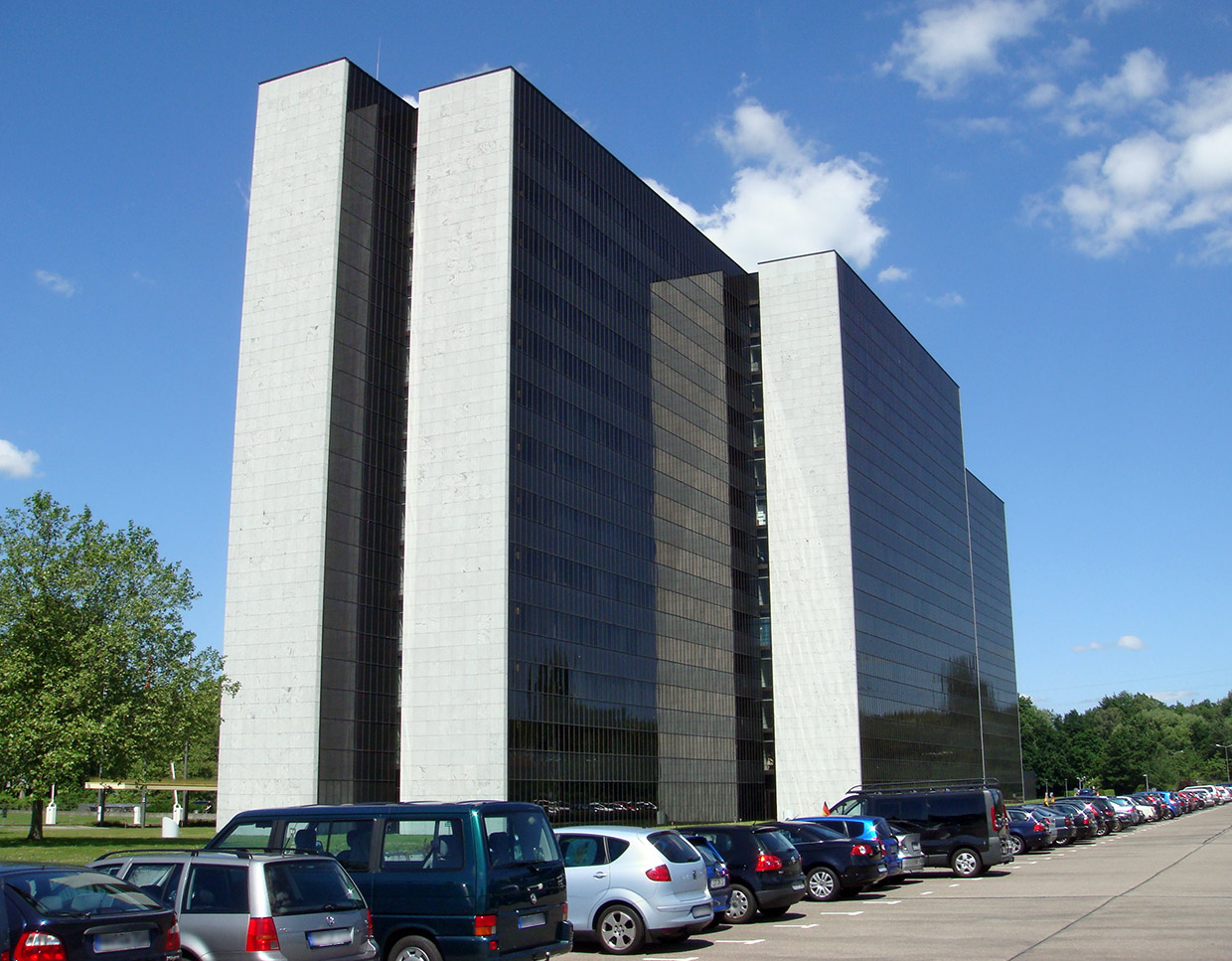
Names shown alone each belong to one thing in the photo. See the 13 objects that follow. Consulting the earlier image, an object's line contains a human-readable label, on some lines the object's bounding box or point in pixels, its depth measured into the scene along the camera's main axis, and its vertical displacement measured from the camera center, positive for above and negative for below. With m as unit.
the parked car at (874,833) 25.38 -2.22
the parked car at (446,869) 13.10 -1.56
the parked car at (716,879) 18.56 -2.33
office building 58.56 +13.27
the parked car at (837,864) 24.75 -2.80
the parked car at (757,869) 20.81 -2.46
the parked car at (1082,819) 46.06 -3.55
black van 30.28 -2.35
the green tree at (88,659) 41.88 +2.81
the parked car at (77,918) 9.56 -1.54
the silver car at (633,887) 16.75 -2.24
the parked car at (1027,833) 39.91 -3.51
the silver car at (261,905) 11.50 -1.71
